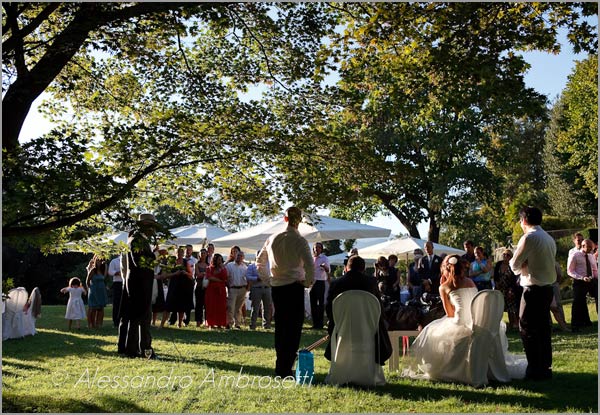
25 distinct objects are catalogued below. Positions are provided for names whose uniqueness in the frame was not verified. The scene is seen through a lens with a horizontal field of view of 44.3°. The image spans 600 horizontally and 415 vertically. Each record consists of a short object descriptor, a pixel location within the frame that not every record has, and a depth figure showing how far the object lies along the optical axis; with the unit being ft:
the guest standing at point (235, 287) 55.67
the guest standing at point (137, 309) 36.42
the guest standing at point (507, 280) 48.44
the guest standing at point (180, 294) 55.31
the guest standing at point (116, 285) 56.03
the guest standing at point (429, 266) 51.31
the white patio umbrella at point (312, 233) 60.83
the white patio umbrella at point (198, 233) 74.28
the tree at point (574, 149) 152.25
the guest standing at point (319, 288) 55.22
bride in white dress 27.25
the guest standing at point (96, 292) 54.60
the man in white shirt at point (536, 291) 27.45
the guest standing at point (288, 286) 28.60
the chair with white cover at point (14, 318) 46.70
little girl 53.93
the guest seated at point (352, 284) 27.58
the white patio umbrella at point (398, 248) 68.90
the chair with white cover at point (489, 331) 27.09
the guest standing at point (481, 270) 49.88
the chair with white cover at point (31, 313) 48.70
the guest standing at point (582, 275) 48.91
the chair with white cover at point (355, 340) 26.30
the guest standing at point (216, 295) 54.54
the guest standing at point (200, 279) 57.06
